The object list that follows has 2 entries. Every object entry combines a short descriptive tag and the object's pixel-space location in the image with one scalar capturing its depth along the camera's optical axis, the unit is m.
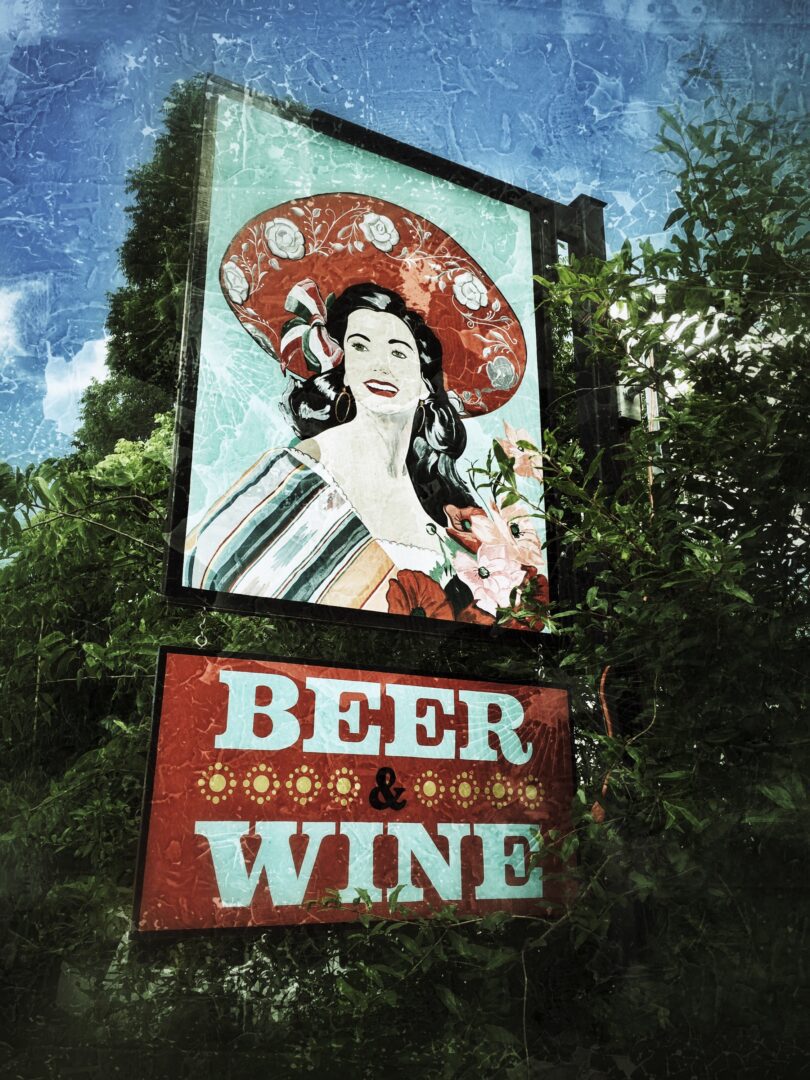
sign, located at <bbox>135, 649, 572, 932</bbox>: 1.13
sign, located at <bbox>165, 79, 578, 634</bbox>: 1.26
